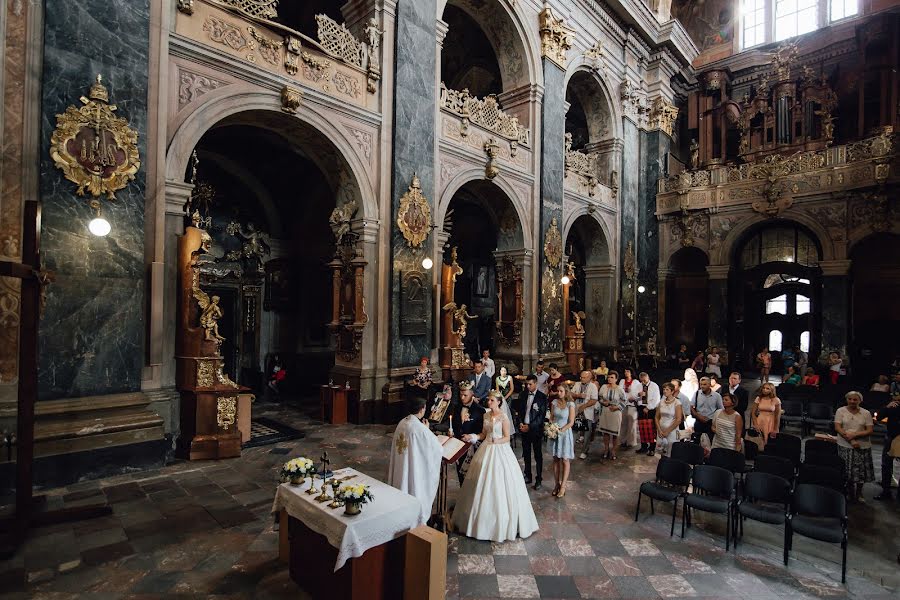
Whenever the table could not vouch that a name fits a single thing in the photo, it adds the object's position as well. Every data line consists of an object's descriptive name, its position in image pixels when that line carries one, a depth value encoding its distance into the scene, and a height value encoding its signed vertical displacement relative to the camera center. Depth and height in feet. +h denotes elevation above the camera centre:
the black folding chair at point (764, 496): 16.37 -6.35
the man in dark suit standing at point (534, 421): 22.04 -4.98
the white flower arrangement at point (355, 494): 11.95 -4.63
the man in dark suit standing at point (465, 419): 19.73 -4.87
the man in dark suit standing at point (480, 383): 30.86 -4.68
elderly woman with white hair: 21.21 -5.58
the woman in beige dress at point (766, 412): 24.23 -4.91
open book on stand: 16.78 -4.85
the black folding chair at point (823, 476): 17.85 -5.92
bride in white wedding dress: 16.51 -6.31
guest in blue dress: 20.81 -5.35
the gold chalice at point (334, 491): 12.54 -4.88
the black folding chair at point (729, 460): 19.61 -5.94
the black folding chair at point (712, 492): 16.87 -6.47
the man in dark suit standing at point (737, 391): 27.75 -4.48
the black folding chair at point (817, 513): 15.06 -6.38
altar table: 11.60 -5.94
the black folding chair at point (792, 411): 34.40 -6.79
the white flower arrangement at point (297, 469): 14.03 -4.67
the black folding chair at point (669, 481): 17.81 -6.35
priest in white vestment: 15.46 -4.81
